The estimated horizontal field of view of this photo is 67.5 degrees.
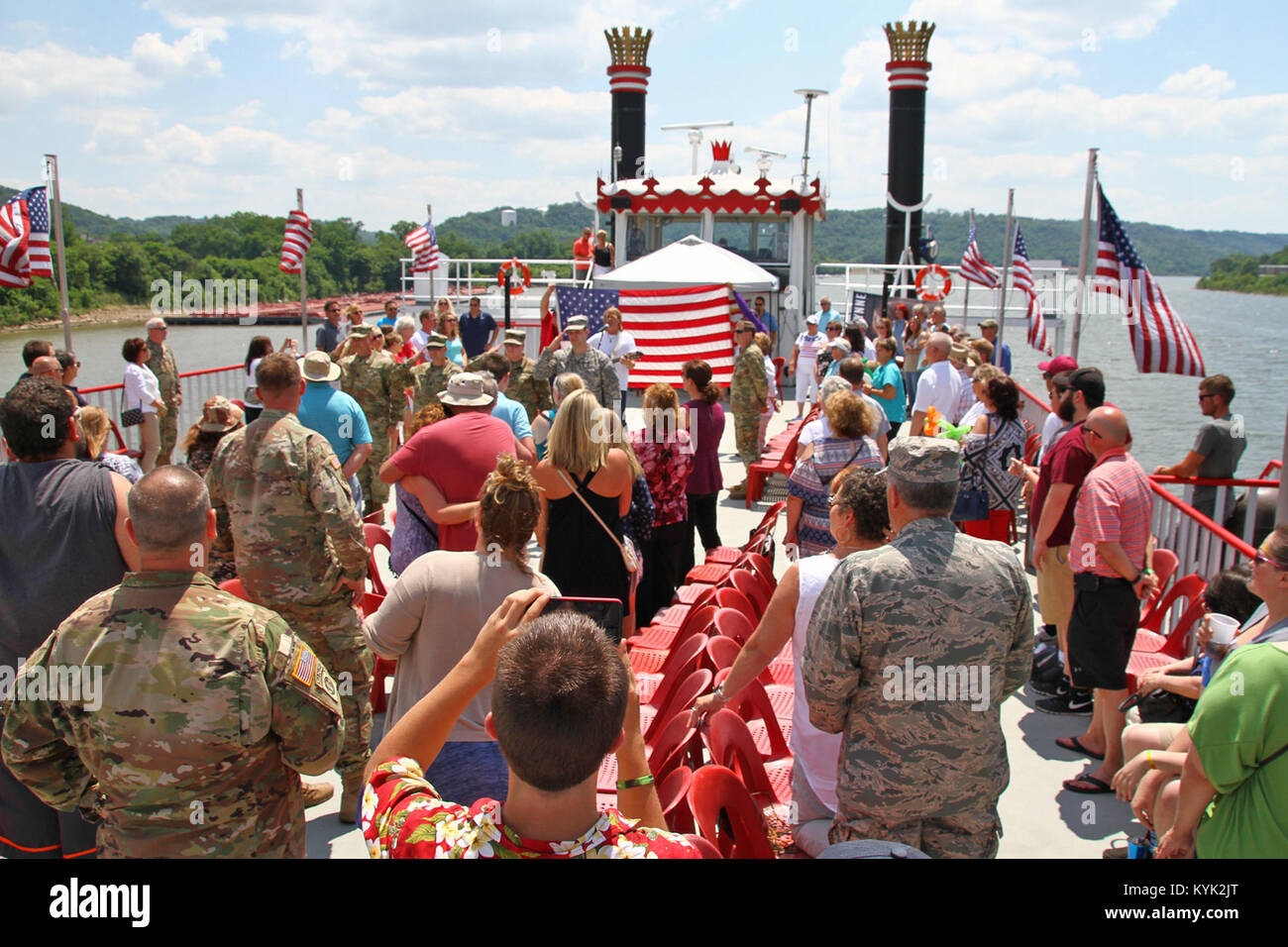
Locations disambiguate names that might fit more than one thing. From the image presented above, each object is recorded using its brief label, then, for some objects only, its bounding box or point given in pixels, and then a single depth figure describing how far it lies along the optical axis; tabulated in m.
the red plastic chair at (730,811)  2.60
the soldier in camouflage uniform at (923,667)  2.42
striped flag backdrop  12.55
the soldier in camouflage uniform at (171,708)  2.19
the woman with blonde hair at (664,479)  5.95
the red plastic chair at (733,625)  4.08
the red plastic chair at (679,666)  3.73
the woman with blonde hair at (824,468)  5.18
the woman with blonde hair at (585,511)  4.50
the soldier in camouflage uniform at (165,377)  9.45
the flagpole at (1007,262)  12.80
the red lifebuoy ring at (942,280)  18.91
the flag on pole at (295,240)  14.49
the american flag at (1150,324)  6.27
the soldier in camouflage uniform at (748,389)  9.71
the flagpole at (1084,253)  8.26
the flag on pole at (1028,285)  13.20
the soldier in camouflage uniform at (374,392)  8.34
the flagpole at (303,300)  14.07
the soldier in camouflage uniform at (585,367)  8.49
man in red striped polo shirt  4.29
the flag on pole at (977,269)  15.65
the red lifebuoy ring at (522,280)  19.23
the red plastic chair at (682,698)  3.37
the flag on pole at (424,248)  18.69
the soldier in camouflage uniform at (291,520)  3.73
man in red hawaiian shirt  1.54
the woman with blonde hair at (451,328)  11.10
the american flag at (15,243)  8.84
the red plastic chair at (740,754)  3.02
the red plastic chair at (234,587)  3.38
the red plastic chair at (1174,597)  5.04
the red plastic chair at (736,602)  4.68
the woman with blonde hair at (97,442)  4.18
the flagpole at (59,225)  8.92
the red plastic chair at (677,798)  2.96
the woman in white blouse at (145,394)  8.91
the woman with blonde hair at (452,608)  2.72
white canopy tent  12.73
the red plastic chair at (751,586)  5.03
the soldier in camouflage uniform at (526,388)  8.88
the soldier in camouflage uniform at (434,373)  8.10
